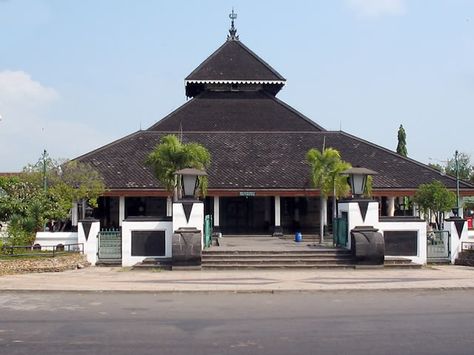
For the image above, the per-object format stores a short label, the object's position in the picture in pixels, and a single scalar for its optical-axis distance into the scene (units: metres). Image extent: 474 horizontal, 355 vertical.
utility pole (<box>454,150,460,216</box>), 30.97
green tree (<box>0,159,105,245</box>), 23.33
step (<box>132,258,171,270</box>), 20.23
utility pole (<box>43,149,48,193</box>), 27.67
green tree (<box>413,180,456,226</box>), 28.97
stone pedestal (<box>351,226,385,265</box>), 20.19
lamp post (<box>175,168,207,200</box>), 21.17
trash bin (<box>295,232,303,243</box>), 29.15
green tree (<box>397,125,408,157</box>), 65.75
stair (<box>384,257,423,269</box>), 20.39
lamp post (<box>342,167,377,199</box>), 21.77
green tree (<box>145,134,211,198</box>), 26.84
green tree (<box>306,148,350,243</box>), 27.33
